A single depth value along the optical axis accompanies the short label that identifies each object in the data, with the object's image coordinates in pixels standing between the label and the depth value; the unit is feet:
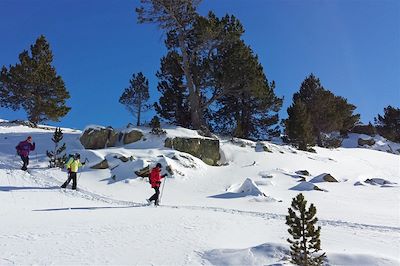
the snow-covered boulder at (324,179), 65.98
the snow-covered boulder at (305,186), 59.16
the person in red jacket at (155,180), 46.52
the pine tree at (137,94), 112.98
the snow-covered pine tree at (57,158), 65.51
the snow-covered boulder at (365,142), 156.56
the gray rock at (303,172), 70.33
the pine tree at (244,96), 91.81
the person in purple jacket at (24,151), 61.16
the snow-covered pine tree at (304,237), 22.15
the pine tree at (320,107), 124.88
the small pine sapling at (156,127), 80.89
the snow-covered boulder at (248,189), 54.03
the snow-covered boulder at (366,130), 171.94
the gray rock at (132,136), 80.69
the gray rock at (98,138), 80.43
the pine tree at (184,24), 92.99
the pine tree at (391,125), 162.30
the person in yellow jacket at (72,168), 52.49
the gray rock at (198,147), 76.74
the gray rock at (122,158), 67.84
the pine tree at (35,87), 108.06
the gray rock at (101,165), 65.72
